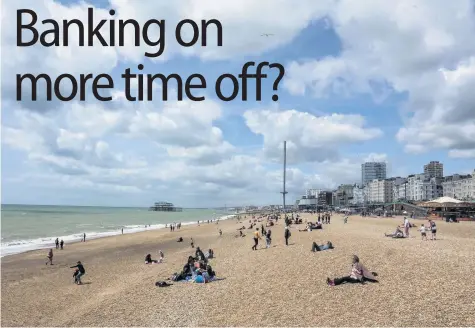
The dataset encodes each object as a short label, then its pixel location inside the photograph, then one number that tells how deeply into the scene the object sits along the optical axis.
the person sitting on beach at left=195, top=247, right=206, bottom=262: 23.20
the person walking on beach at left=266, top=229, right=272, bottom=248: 27.58
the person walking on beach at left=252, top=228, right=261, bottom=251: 27.13
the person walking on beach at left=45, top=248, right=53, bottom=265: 29.66
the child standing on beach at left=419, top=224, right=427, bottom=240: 26.20
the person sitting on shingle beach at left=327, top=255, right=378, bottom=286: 14.52
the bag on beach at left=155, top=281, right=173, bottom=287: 17.83
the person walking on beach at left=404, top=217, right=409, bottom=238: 28.59
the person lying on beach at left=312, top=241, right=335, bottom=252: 22.73
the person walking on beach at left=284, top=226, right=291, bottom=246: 26.86
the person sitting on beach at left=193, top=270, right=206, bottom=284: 17.76
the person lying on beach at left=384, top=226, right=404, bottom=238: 27.88
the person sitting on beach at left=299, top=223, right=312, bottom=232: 38.72
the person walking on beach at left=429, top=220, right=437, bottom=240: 25.70
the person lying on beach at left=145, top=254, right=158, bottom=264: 27.18
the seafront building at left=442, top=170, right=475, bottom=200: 129.85
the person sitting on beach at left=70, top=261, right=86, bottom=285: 21.47
